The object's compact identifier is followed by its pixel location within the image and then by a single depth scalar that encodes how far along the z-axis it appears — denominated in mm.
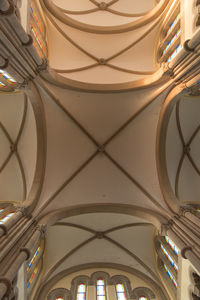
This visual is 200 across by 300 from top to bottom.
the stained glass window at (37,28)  10336
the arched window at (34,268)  9031
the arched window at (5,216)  8711
